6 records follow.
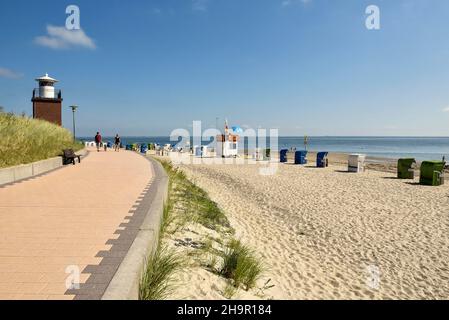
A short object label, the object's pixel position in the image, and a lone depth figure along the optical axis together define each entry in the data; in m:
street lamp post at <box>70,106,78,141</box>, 32.30
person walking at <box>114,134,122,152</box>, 27.22
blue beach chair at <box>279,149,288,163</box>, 29.49
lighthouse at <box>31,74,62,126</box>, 28.23
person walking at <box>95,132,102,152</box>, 25.07
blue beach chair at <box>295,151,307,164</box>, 27.77
